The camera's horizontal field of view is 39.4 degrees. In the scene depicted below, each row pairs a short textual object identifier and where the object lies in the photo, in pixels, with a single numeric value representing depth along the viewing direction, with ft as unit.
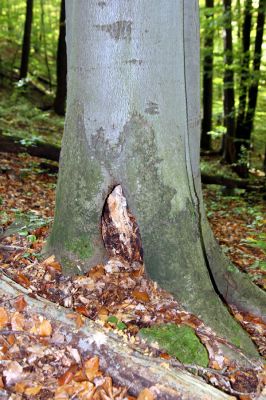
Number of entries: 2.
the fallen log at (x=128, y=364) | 7.69
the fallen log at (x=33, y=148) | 29.04
